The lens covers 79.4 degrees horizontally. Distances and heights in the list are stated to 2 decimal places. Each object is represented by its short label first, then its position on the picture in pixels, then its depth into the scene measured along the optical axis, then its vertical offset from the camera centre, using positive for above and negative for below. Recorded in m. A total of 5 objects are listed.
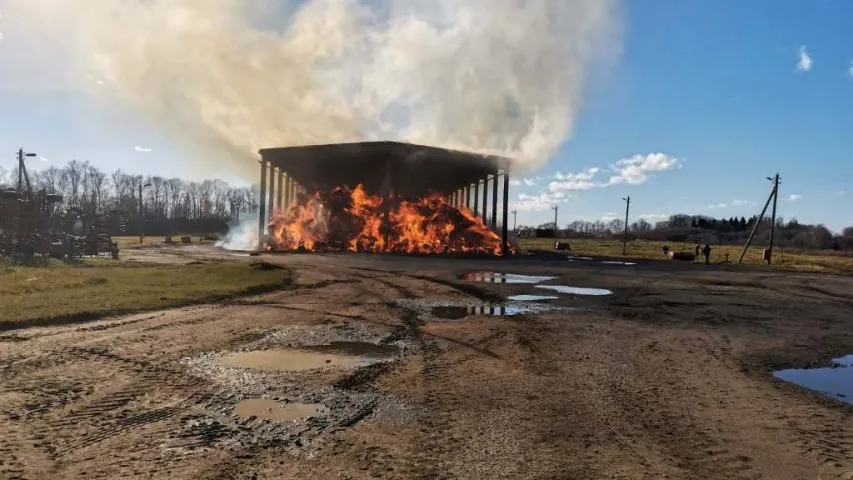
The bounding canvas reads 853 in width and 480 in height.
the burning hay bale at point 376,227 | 41.50 +0.64
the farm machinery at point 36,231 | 26.98 -0.42
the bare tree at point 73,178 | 107.00 +9.87
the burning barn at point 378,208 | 40.81 +2.28
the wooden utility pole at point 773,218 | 43.96 +2.59
